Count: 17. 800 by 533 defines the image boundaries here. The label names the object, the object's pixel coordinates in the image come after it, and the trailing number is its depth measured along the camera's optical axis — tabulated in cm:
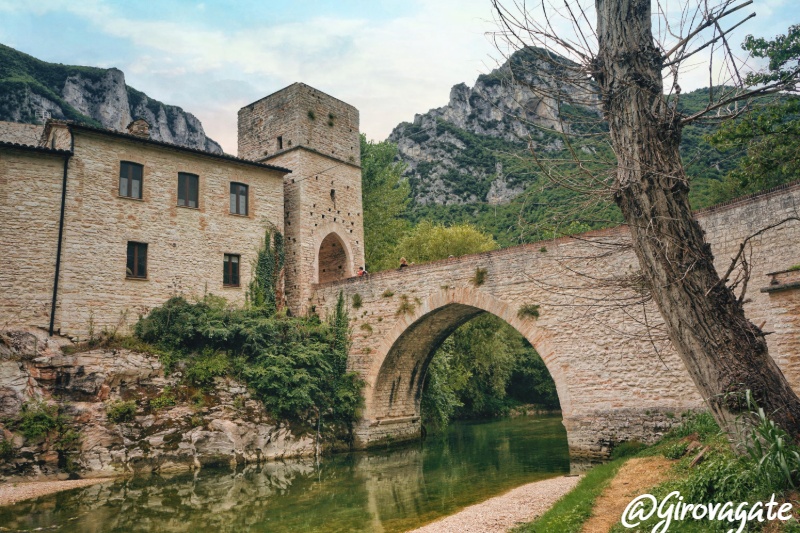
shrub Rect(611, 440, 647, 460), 1210
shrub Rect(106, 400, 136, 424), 1422
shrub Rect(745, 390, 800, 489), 388
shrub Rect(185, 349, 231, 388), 1616
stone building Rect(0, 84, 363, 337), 1617
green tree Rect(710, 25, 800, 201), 1210
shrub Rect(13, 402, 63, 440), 1309
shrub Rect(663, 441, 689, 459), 834
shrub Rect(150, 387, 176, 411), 1495
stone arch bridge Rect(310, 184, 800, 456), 1091
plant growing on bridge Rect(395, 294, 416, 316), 1717
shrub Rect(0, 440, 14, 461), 1255
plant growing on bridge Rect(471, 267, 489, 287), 1554
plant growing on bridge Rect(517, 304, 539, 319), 1445
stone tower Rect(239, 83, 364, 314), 2123
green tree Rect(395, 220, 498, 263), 2694
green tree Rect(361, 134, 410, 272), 2911
